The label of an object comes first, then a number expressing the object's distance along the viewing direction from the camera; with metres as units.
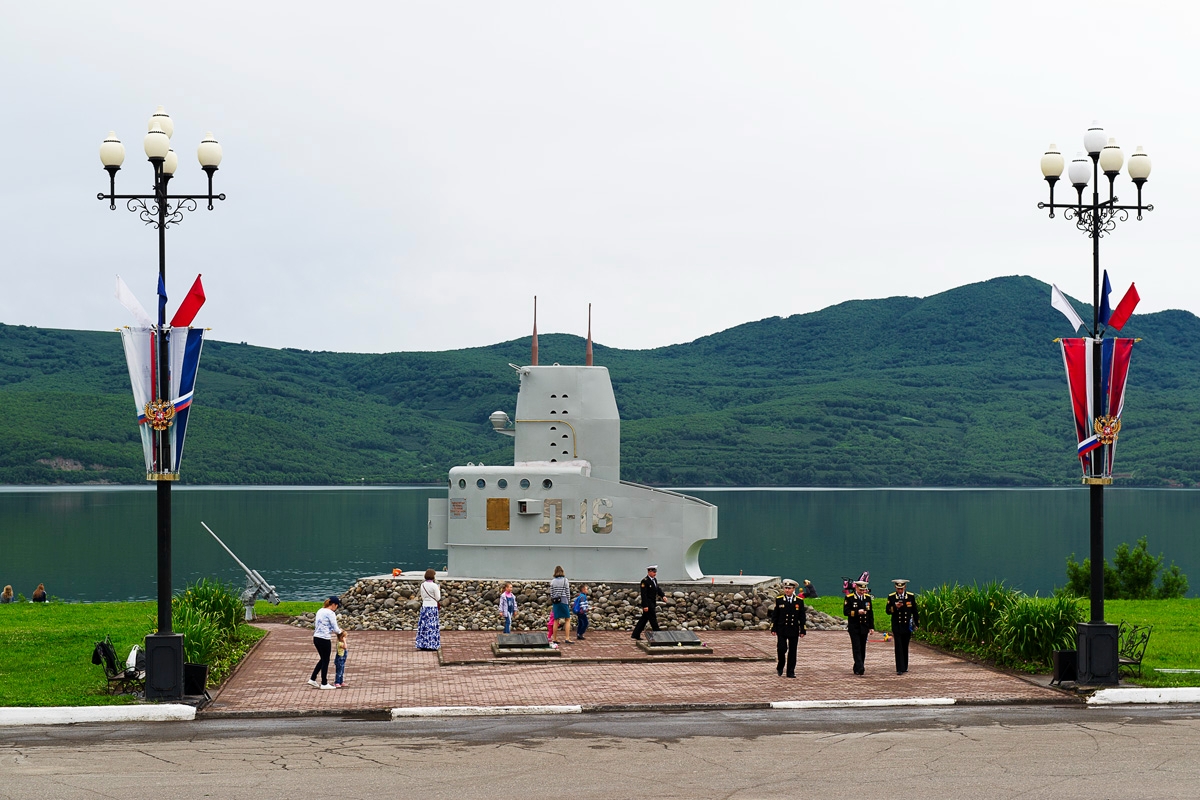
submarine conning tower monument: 26.92
